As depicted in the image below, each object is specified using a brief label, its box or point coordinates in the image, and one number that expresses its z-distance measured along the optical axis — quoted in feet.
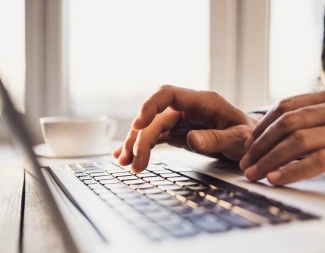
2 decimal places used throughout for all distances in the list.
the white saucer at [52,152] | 2.54
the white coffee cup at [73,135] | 2.56
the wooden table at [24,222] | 0.92
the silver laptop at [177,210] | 0.88
